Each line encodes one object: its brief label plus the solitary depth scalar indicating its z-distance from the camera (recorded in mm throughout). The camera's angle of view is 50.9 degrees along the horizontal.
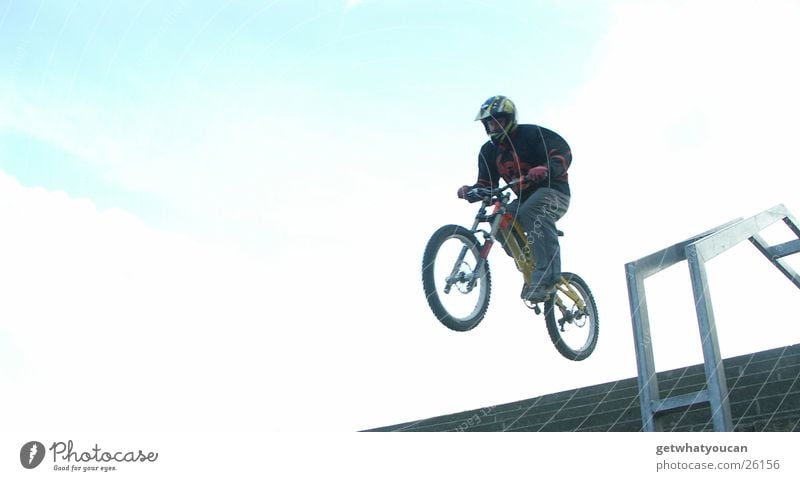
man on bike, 5973
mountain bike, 5488
